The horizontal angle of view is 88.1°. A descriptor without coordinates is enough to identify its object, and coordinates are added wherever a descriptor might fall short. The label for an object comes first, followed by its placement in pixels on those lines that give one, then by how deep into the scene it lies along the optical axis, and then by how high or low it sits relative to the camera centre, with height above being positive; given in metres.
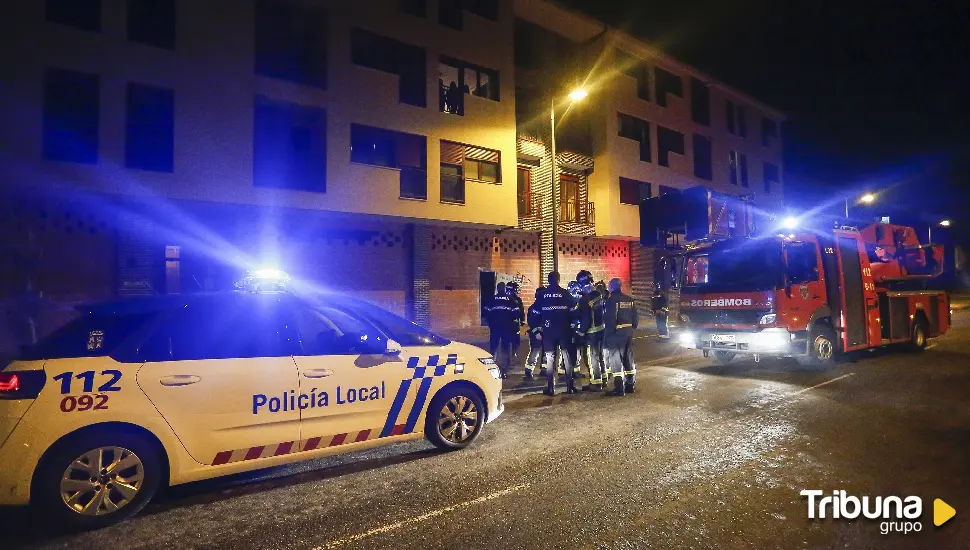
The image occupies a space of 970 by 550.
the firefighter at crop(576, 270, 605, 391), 7.76 -0.53
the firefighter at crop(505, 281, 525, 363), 9.32 -0.23
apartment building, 12.27 +4.35
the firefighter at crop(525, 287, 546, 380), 8.02 -0.77
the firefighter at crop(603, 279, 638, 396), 7.44 -0.67
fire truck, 8.66 +0.15
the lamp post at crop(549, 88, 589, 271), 15.92 +2.15
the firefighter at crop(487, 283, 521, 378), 9.22 -0.48
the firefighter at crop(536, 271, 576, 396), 7.62 -0.48
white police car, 3.27 -0.74
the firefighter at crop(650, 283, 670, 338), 14.55 -0.53
